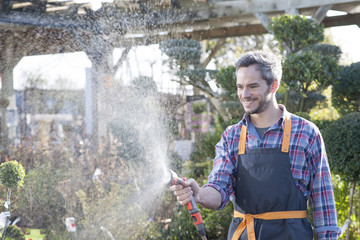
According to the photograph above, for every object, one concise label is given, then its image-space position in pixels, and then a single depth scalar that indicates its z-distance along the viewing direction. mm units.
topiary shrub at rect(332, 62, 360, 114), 4664
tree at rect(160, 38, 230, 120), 5538
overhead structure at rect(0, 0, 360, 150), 5523
